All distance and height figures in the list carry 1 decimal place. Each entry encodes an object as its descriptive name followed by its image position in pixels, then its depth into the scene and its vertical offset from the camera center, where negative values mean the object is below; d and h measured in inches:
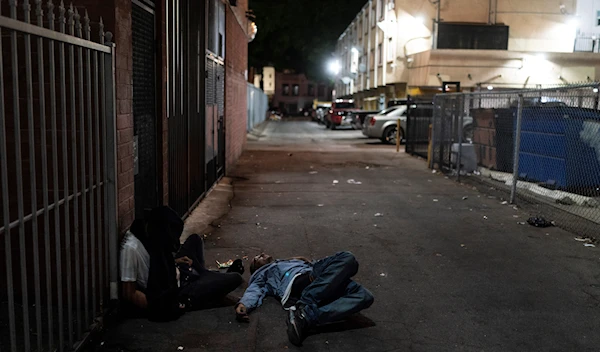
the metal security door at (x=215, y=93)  396.2 +10.6
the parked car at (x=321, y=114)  1654.8 -15.2
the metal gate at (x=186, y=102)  282.8 +2.6
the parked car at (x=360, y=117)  1149.7 -15.1
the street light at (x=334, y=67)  2427.4 +183.4
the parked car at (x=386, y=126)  928.3 -26.0
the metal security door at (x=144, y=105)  220.4 +0.2
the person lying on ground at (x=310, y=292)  171.0 -60.2
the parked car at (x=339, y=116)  1337.4 -16.3
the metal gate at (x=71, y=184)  139.9 -22.6
